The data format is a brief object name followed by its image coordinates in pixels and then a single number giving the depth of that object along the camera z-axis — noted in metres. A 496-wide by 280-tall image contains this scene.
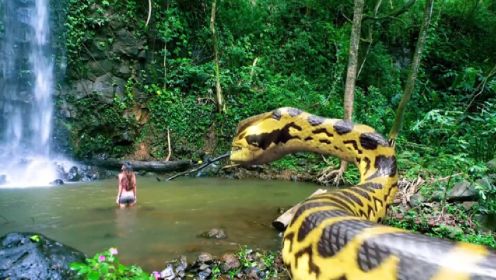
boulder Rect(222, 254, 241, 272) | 4.51
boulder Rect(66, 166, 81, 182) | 11.15
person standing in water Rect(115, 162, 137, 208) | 7.54
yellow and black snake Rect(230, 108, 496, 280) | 1.30
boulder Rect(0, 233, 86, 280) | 3.94
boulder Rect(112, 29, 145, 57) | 14.31
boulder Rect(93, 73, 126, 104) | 13.73
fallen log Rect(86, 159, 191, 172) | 12.09
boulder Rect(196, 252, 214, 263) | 4.55
